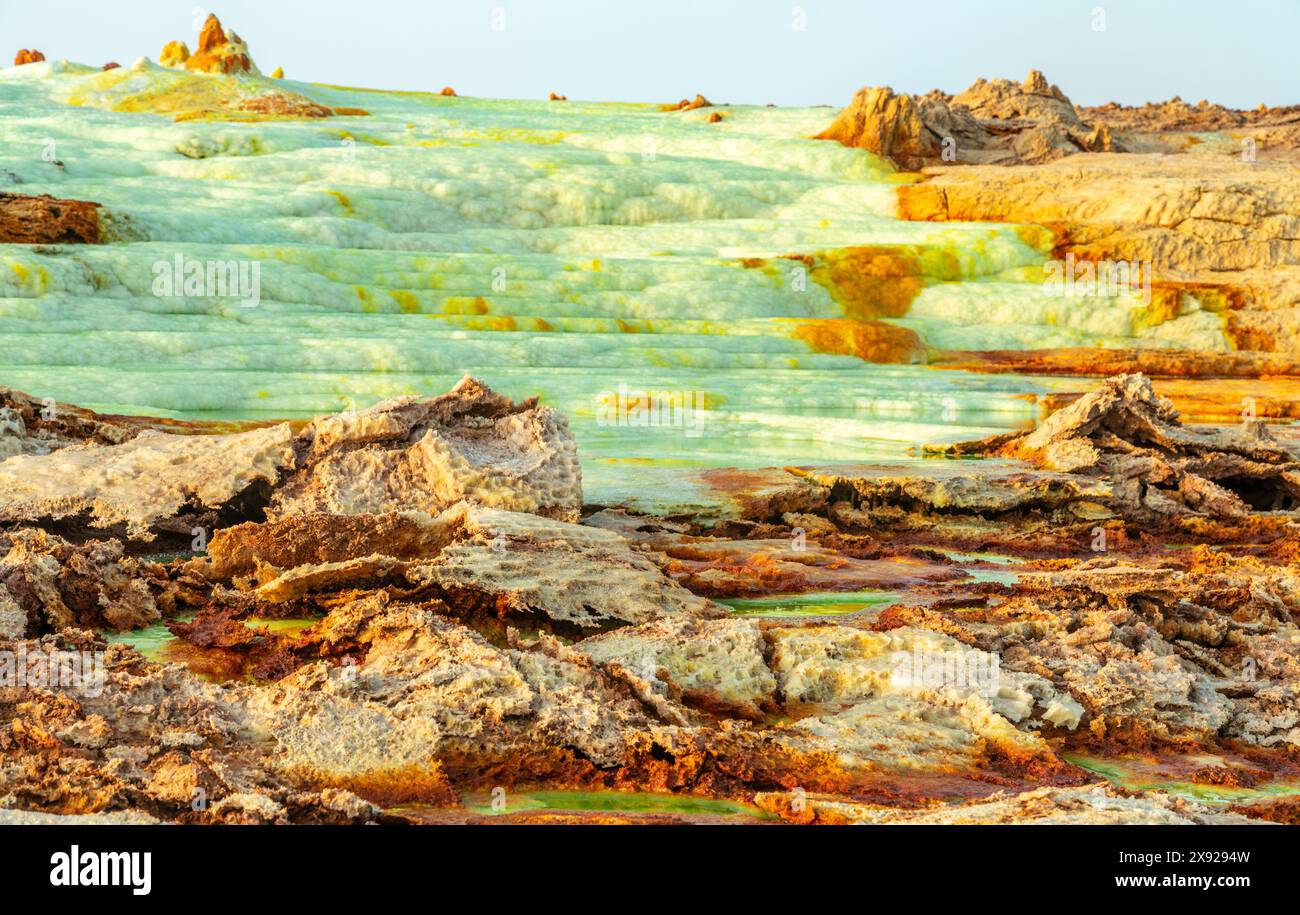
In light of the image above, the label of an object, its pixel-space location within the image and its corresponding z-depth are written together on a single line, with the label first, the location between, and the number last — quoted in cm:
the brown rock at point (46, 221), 2125
